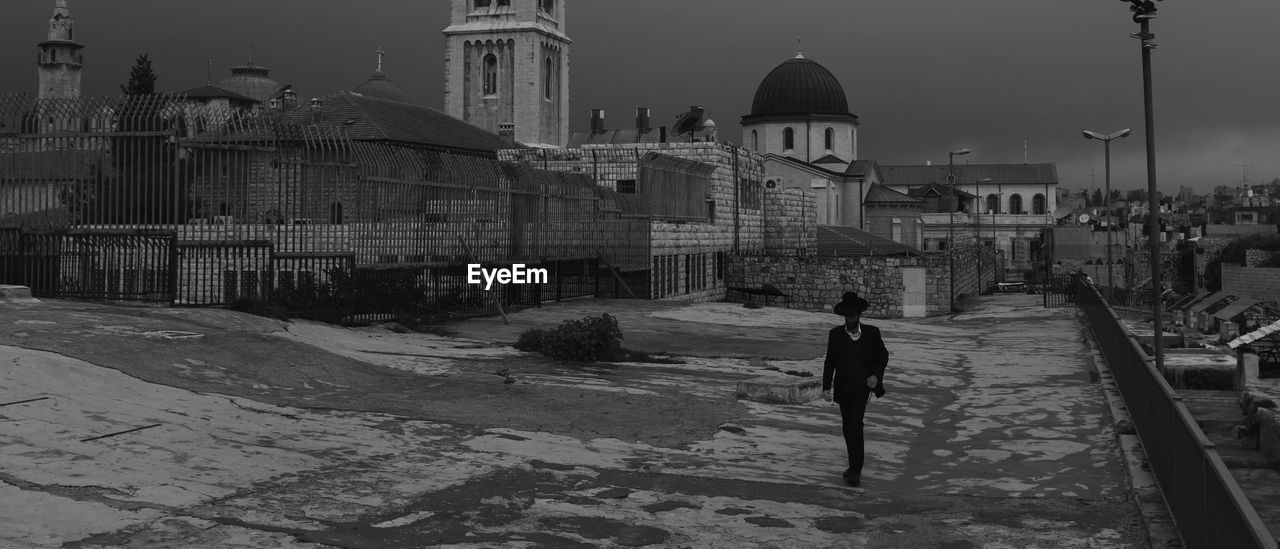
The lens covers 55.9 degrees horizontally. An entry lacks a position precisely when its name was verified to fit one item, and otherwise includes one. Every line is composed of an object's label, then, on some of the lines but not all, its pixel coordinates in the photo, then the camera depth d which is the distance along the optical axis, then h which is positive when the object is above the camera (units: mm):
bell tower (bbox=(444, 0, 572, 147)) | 85438 +16203
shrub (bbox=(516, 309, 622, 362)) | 15242 -633
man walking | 9344 -578
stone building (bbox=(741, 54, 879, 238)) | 81188 +11288
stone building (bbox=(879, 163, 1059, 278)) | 104750 +8260
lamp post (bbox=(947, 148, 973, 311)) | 42312 +864
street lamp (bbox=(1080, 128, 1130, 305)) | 38406 +4871
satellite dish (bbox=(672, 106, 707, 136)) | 45188 +6467
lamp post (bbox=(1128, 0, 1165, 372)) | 18234 +2326
